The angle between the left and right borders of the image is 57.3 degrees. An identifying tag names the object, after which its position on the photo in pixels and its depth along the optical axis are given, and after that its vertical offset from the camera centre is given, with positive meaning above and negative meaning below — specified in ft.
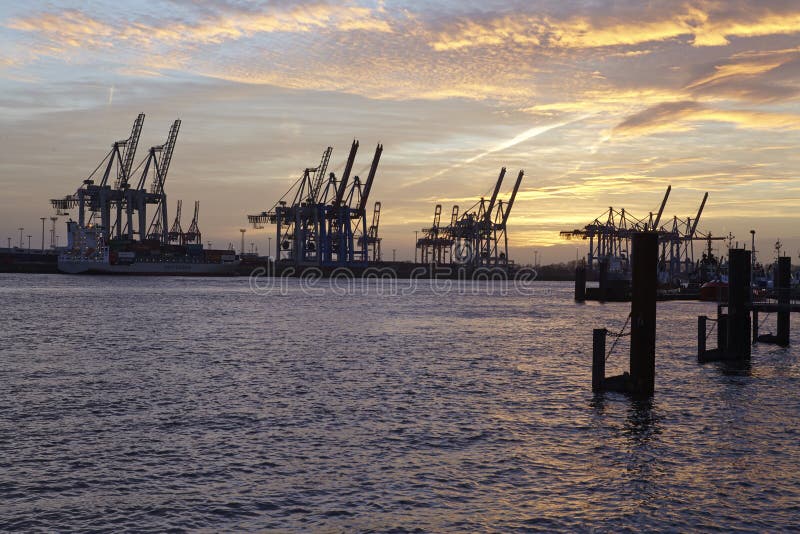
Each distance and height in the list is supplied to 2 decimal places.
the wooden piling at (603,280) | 278.93 -3.13
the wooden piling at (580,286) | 287.69 -5.68
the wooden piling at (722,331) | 99.69 -7.95
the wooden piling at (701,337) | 96.89 -8.42
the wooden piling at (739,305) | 91.97 -3.94
